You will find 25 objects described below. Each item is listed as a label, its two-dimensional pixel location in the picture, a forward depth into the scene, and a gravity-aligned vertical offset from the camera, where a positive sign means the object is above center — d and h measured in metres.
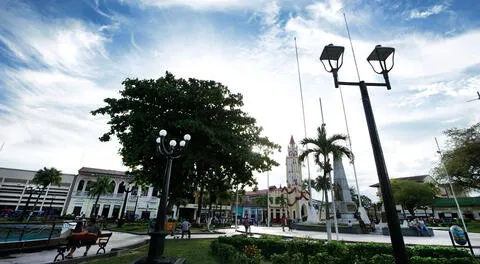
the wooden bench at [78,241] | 9.79 -1.21
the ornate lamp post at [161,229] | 7.50 -0.46
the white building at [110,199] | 46.69 +3.10
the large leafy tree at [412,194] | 49.81 +6.51
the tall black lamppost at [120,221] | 29.06 -0.83
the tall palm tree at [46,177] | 43.44 +6.42
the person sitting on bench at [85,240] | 9.86 -1.05
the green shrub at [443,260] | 6.61 -0.97
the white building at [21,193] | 56.21 +4.38
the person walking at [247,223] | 23.20 -0.40
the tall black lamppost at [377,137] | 3.51 +1.53
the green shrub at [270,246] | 9.65 -1.07
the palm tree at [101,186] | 41.95 +4.85
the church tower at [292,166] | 76.88 +17.75
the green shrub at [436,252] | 7.89 -0.86
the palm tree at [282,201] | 60.14 +5.09
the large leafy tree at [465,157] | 26.28 +7.83
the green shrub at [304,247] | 8.46 -0.93
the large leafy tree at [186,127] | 15.59 +6.09
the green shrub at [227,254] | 6.83 -1.18
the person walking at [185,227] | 18.11 -0.78
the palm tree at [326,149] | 16.67 +5.11
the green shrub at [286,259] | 6.59 -1.07
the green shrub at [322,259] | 6.99 -1.09
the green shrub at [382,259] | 6.66 -0.99
